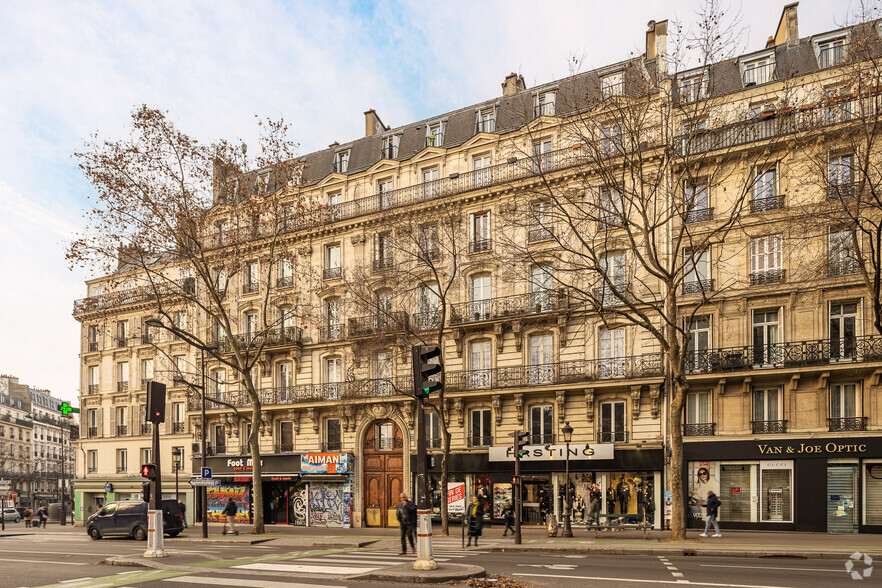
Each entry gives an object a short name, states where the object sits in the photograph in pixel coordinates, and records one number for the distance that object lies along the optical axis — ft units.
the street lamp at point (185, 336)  78.44
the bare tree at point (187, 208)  87.92
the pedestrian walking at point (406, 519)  62.59
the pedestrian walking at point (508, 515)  85.18
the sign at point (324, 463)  113.19
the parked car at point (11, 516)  192.24
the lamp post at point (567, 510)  79.56
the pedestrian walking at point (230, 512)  96.84
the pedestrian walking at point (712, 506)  74.71
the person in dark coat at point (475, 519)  70.54
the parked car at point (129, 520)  95.91
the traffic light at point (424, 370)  44.55
